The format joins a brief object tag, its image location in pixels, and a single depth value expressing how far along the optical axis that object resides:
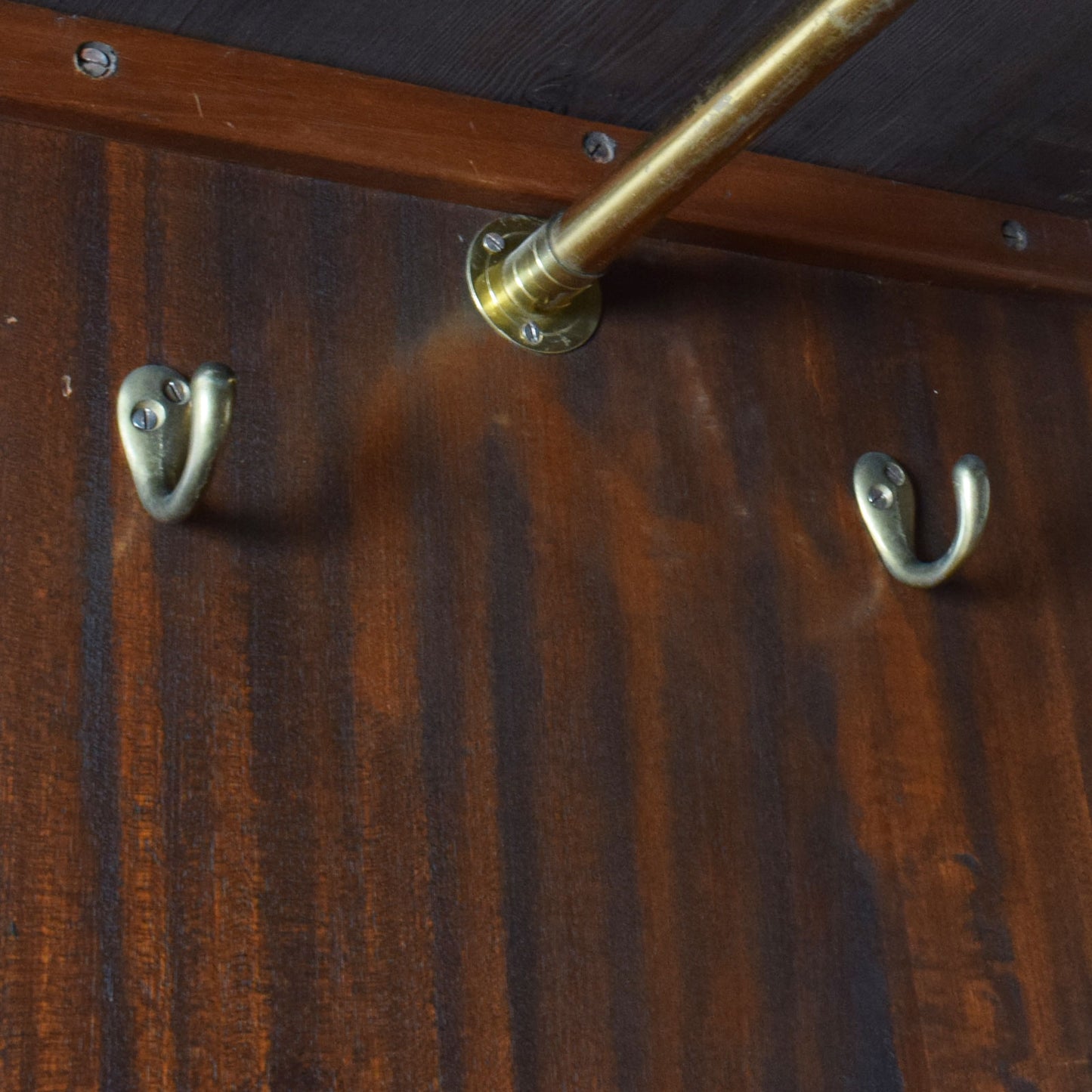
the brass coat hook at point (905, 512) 1.42
